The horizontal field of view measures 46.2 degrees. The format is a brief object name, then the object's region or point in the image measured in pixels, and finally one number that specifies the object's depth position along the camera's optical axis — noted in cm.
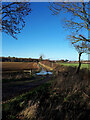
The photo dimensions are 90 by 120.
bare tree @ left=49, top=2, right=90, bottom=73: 790
